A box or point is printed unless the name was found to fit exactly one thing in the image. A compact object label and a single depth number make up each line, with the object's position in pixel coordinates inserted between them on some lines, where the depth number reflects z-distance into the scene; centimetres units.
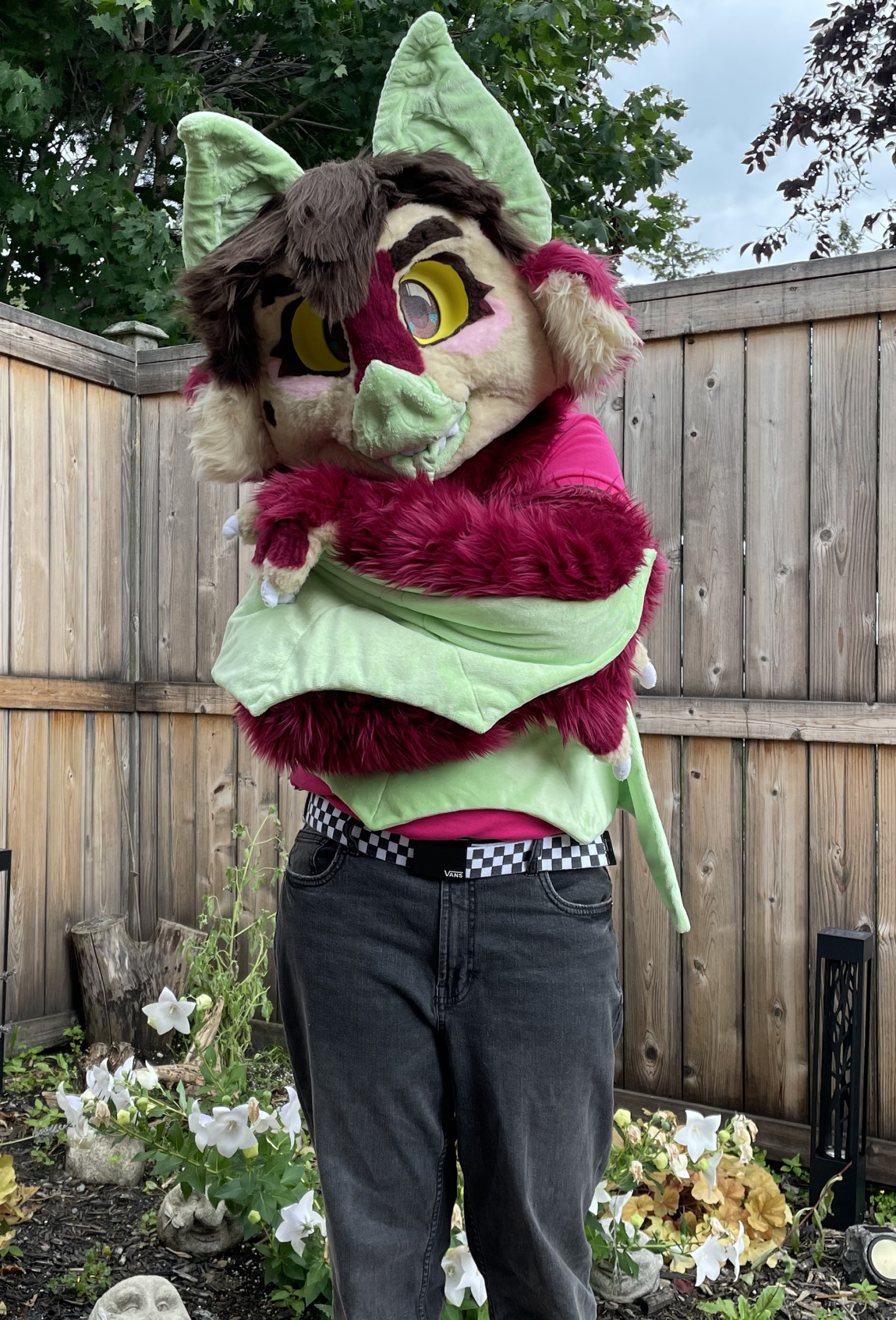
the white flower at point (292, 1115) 204
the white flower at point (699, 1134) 209
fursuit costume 111
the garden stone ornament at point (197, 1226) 226
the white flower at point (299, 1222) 189
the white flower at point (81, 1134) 247
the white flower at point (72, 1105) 212
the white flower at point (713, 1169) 214
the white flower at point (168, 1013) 214
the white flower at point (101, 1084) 221
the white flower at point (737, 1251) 199
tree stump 321
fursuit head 111
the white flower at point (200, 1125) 198
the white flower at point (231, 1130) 195
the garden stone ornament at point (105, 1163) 258
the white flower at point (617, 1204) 198
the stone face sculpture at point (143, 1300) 177
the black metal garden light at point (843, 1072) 233
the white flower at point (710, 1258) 196
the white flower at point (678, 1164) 213
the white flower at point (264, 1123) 201
